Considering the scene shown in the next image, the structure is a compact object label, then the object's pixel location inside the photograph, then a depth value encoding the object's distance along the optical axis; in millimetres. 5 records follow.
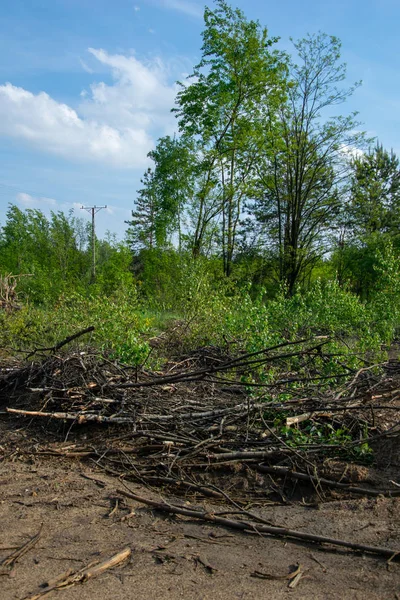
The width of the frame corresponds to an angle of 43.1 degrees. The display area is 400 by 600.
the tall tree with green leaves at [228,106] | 26719
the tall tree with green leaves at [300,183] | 32062
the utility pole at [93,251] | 30109
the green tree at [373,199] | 36500
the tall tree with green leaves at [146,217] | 29391
